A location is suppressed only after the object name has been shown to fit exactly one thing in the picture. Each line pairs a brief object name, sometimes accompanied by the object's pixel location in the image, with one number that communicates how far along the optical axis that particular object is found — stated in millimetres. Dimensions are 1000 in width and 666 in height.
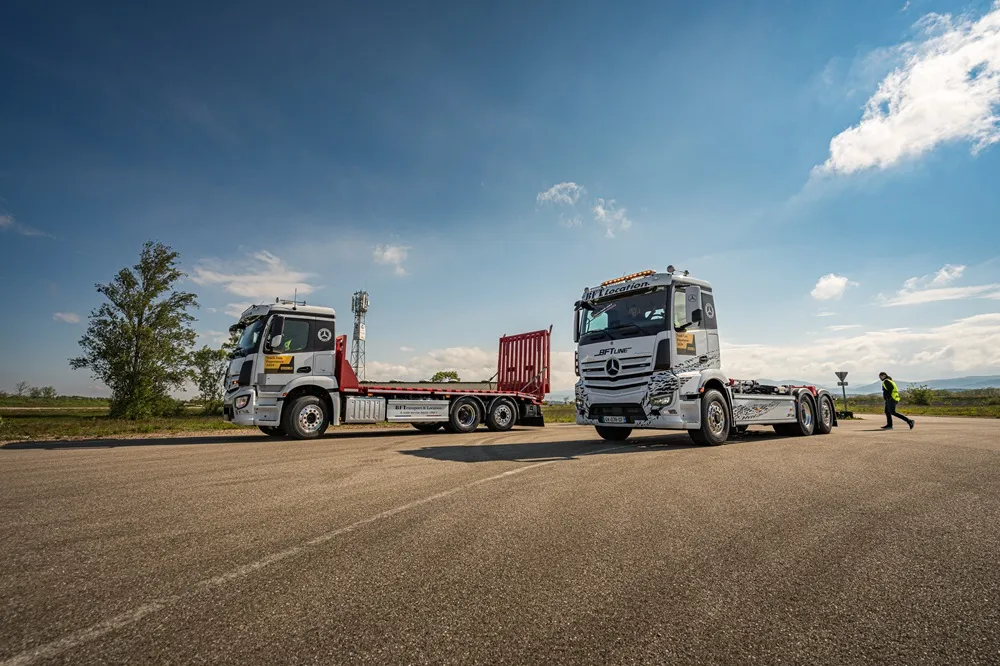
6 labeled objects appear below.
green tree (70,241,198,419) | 28734
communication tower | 37969
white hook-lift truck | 9109
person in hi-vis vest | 14875
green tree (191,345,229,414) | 34041
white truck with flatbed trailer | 11875
